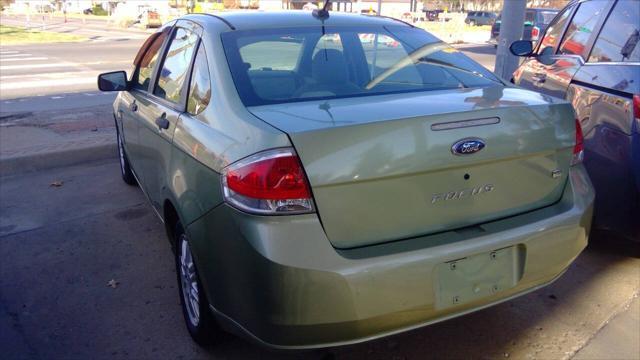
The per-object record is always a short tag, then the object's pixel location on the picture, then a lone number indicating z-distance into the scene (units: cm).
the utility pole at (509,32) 728
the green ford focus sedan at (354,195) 219
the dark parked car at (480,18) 5200
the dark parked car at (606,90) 356
